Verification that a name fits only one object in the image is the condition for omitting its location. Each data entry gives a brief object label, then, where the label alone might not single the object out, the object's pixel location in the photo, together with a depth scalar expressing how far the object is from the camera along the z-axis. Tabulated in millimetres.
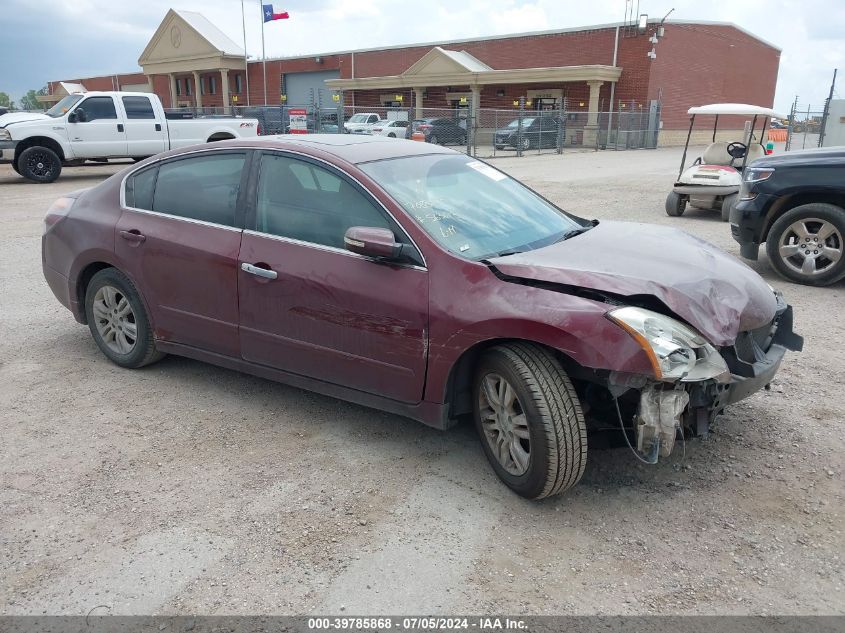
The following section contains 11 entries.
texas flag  50312
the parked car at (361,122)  30062
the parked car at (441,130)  29398
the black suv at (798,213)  6852
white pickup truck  16109
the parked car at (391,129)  28750
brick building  39500
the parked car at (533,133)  30141
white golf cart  11406
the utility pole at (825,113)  22156
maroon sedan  3057
